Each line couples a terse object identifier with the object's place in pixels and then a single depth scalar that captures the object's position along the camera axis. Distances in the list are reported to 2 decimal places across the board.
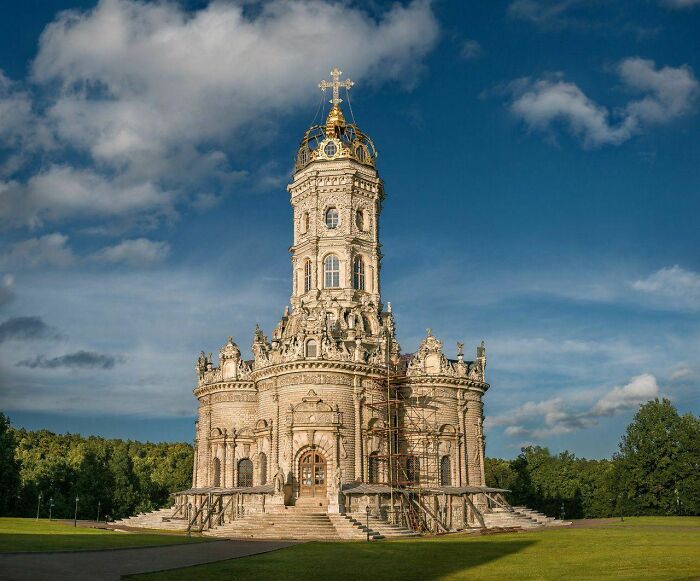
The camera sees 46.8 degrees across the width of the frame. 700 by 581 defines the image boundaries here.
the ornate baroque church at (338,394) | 60.28
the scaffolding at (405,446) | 60.59
